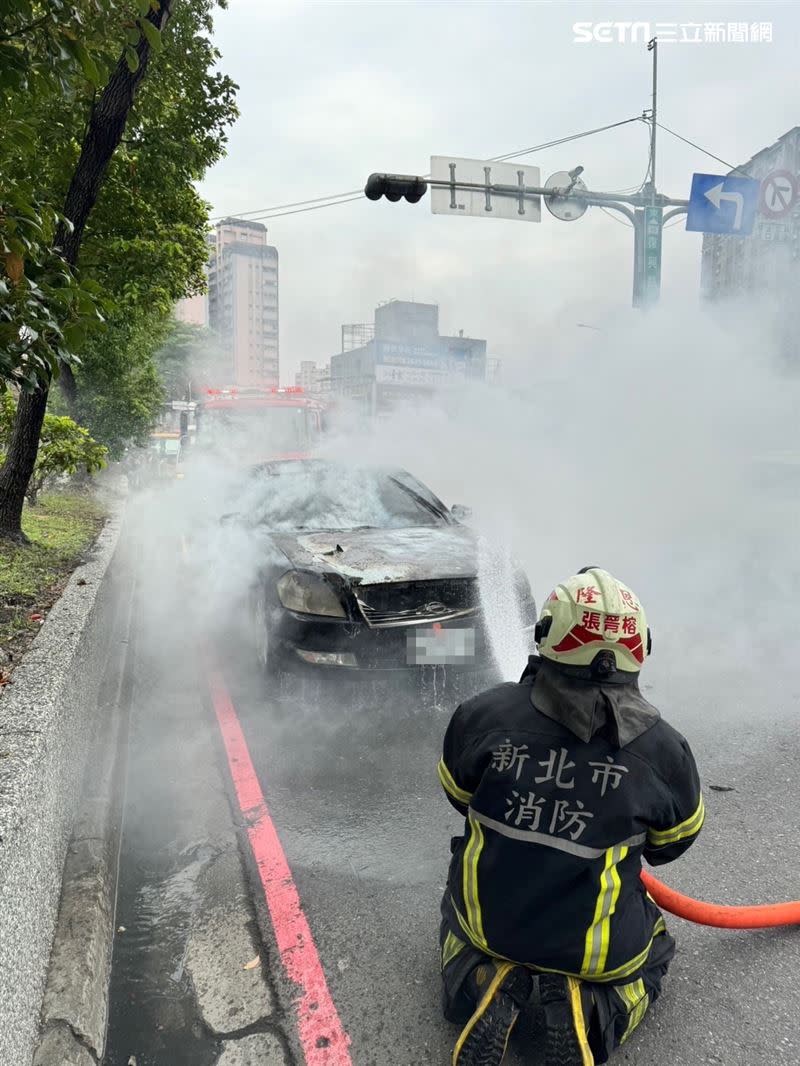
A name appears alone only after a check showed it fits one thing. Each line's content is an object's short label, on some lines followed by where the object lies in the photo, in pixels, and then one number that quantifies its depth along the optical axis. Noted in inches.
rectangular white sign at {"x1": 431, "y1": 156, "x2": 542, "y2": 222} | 453.4
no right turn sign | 478.0
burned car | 168.4
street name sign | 522.6
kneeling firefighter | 76.3
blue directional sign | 470.0
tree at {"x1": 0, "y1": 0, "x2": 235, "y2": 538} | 231.9
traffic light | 378.3
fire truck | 554.2
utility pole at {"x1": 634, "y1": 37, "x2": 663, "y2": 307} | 521.5
